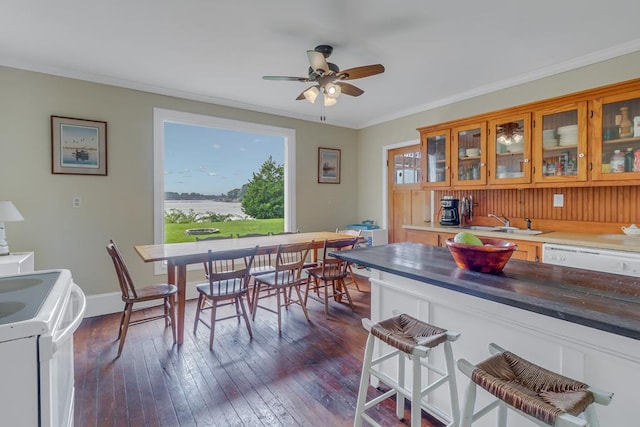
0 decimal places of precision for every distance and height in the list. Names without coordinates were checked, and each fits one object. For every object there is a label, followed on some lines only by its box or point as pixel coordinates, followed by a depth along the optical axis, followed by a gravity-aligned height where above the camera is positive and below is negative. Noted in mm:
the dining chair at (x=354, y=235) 3754 -345
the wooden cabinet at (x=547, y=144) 2594 +665
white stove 788 -392
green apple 1573 -152
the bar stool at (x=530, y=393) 871 -564
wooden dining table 2606 -374
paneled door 4551 +285
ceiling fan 2416 +1105
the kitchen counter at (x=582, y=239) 2359 -248
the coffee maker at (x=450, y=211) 3888 -15
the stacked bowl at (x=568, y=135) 2844 +706
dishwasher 2289 -387
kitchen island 1043 -443
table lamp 2599 -61
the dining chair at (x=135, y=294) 2459 -730
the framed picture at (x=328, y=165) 5055 +736
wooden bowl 1473 -225
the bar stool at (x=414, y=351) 1285 -625
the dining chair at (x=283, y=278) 2957 -703
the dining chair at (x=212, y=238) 3461 -330
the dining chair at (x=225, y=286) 2611 -719
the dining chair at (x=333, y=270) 3309 -691
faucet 3572 -118
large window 3686 +802
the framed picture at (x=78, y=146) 3113 +655
